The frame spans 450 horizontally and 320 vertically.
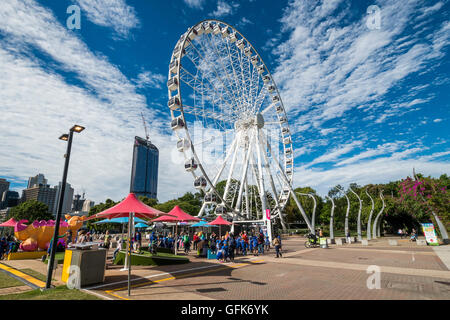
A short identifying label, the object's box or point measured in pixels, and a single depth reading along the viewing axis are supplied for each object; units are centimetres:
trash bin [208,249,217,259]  1730
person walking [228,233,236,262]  1602
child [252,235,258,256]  1898
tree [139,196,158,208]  7793
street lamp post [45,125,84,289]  811
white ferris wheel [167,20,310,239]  2258
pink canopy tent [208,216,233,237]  2228
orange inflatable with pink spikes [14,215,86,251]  1758
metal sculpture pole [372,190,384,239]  3683
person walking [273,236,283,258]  1719
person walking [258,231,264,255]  2025
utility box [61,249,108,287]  847
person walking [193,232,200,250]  2174
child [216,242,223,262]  1608
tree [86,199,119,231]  6990
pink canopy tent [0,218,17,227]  2205
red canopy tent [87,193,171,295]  1039
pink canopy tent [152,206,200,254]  1711
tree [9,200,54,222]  6216
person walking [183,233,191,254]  2005
